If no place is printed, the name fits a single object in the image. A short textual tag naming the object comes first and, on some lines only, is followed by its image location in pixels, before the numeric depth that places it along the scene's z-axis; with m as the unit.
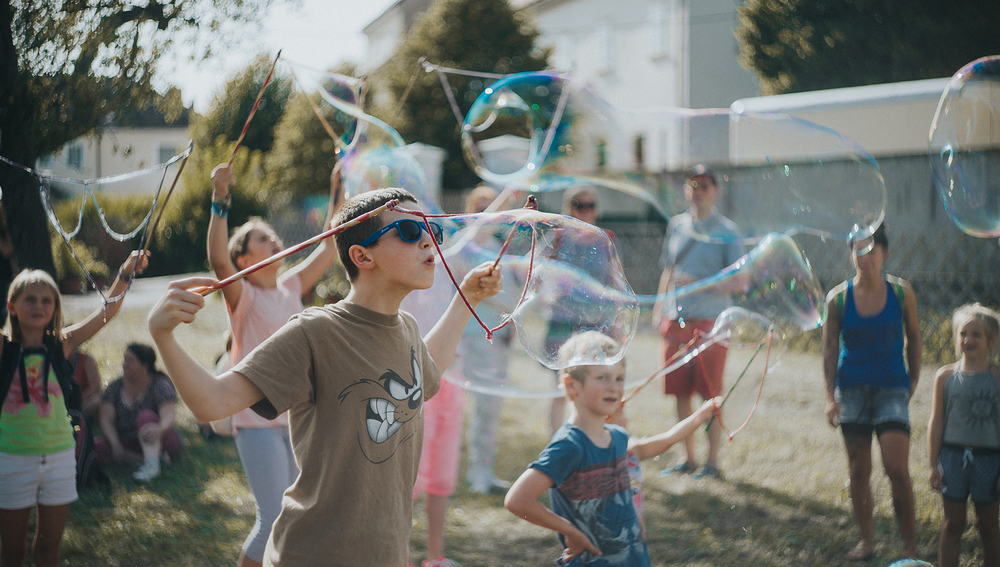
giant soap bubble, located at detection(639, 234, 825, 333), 3.56
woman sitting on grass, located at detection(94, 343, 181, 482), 4.42
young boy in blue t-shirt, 2.38
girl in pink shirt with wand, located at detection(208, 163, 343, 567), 2.74
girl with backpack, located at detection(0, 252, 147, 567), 2.95
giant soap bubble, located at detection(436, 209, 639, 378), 2.61
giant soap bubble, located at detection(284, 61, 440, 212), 3.78
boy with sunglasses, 1.75
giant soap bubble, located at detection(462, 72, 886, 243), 3.84
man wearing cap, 4.61
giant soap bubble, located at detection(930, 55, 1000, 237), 3.41
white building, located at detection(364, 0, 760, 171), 19.44
